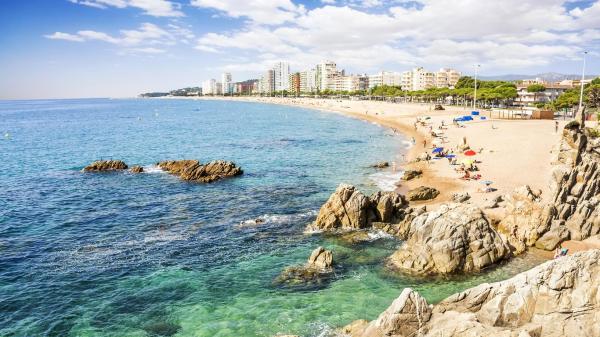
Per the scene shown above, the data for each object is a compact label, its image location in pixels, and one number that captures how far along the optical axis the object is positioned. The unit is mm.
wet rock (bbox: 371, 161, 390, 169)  54031
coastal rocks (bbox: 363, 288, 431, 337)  14711
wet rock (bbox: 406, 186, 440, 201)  36438
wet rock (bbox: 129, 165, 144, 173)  54625
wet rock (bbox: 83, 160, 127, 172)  55906
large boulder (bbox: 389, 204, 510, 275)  23812
